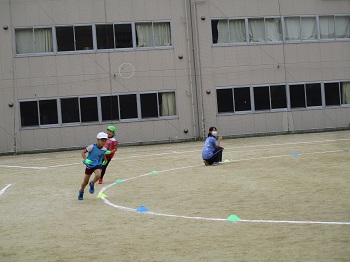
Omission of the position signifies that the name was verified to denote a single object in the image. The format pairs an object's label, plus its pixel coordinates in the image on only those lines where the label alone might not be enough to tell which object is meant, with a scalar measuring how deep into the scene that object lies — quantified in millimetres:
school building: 30656
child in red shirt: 16941
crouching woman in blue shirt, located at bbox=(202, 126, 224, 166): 19031
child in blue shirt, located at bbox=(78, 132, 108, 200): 13805
